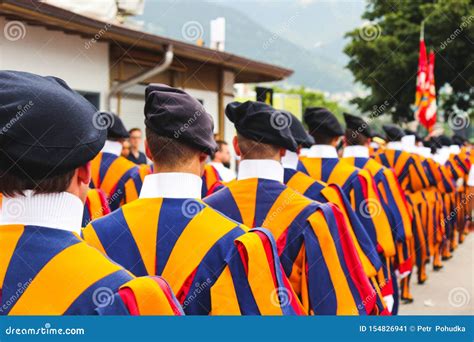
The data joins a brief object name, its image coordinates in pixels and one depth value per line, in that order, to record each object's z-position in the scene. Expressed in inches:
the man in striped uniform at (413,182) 377.4
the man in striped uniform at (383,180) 287.7
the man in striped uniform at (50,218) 72.2
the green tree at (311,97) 2997.5
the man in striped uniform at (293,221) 143.8
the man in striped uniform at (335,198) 185.3
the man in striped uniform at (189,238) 104.7
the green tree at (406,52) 1103.0
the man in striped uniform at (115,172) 241.9
